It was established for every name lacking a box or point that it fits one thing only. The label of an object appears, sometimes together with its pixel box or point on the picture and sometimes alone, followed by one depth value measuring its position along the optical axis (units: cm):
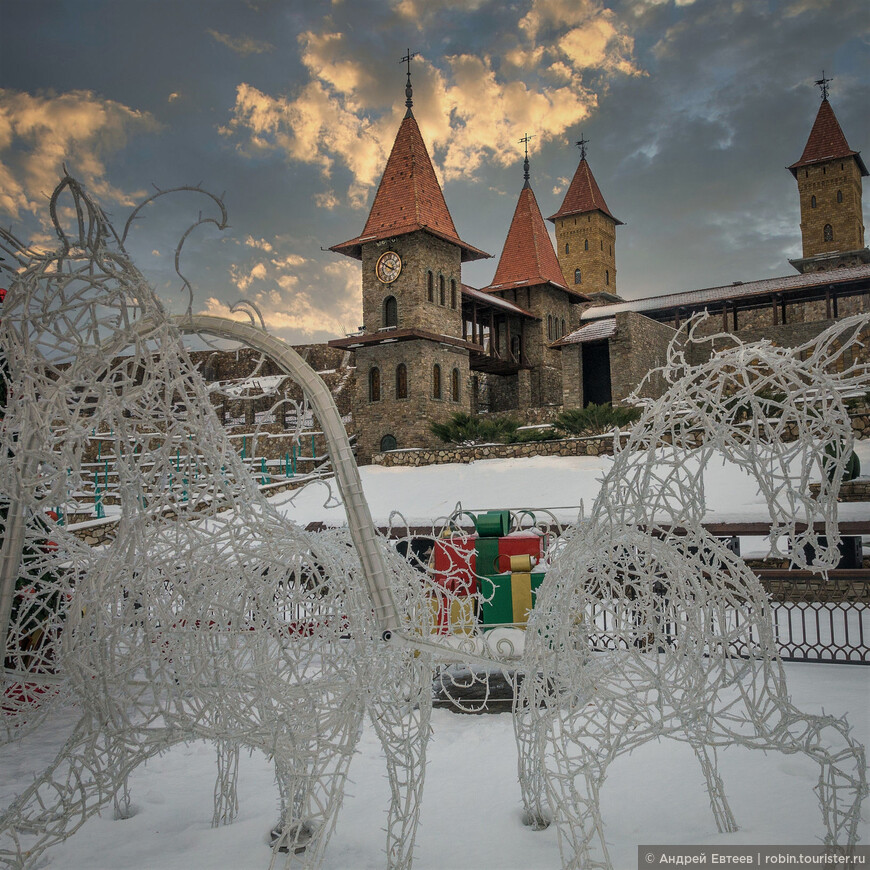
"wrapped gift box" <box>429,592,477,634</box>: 465
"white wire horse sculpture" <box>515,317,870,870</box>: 233
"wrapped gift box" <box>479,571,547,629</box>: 464
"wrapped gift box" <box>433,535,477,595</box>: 485
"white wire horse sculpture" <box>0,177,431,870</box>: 234
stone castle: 2183
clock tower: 2167
